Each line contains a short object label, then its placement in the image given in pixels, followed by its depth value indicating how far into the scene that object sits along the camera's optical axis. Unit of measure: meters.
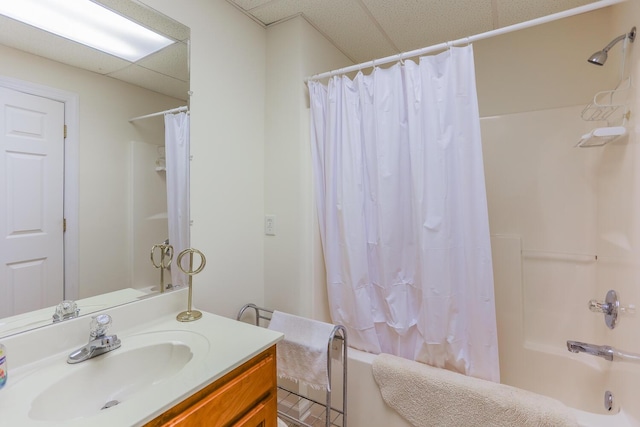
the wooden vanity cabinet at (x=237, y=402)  0.79
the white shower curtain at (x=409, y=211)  1.41
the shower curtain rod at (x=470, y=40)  1.15
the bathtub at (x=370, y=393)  1.47
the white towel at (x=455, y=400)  1.17
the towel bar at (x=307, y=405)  1.47
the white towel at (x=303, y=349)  1.41
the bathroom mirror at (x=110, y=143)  1.00
